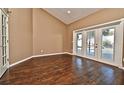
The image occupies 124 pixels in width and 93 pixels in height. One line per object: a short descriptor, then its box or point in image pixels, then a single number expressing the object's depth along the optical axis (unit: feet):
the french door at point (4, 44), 6.90
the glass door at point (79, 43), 14.41
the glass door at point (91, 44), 11.91
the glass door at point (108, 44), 9.85
